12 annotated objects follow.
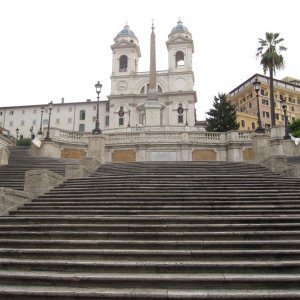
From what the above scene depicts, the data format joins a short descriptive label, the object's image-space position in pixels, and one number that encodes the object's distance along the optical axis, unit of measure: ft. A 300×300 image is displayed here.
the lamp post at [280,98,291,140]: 91.42
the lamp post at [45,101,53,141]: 98.84
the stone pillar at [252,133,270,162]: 81.66
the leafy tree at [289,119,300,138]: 177.97
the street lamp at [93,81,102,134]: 79.41
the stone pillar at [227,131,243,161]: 102.89
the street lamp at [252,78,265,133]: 77.53
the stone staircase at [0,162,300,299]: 23.68
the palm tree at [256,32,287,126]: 141.69
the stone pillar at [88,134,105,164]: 82.34
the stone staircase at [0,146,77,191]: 55.21
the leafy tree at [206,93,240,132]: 171.63
